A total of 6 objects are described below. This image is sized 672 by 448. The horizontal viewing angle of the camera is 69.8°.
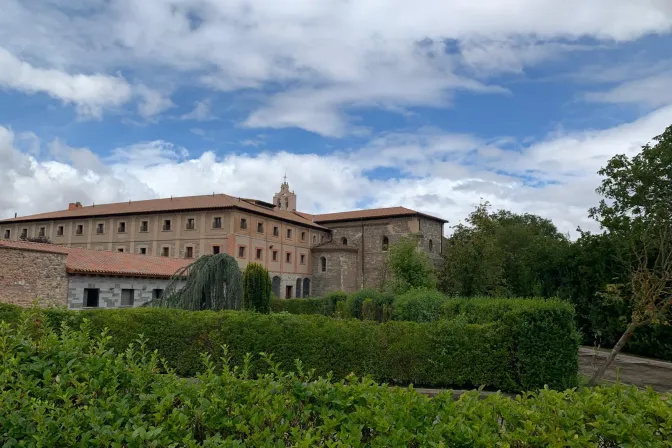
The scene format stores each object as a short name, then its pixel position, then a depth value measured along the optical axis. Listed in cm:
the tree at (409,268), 3253
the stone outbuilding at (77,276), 1864
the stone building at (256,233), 3956
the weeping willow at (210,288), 1577
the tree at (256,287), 1930
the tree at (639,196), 1897
